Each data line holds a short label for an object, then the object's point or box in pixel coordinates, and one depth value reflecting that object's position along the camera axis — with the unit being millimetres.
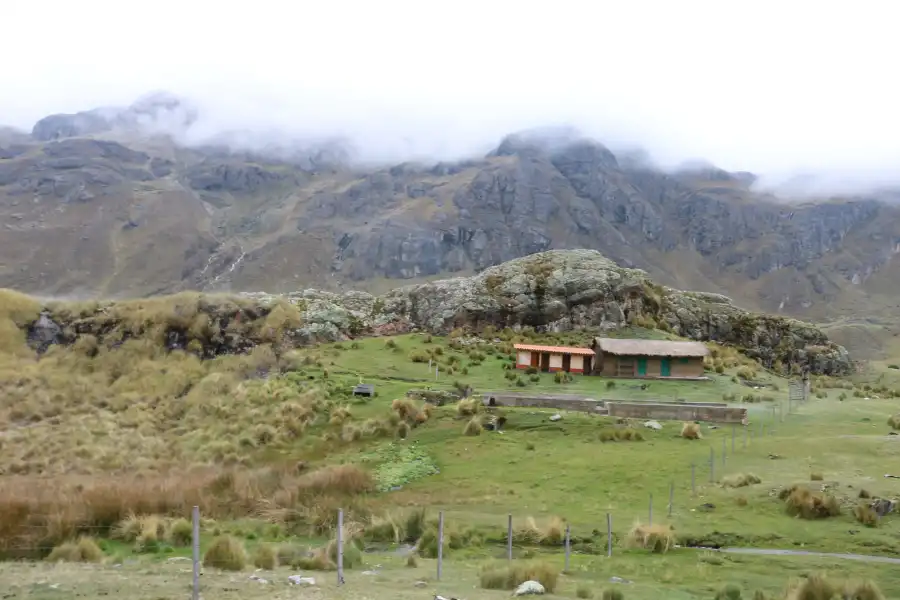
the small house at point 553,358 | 46875
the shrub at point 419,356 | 46625
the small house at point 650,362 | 46344
